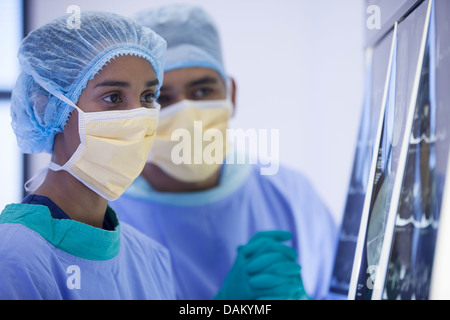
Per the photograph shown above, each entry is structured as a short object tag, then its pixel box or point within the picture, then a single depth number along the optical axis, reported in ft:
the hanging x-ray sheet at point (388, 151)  3.42
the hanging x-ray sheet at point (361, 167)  4.32
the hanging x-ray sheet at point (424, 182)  2.97
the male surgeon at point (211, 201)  4.64
